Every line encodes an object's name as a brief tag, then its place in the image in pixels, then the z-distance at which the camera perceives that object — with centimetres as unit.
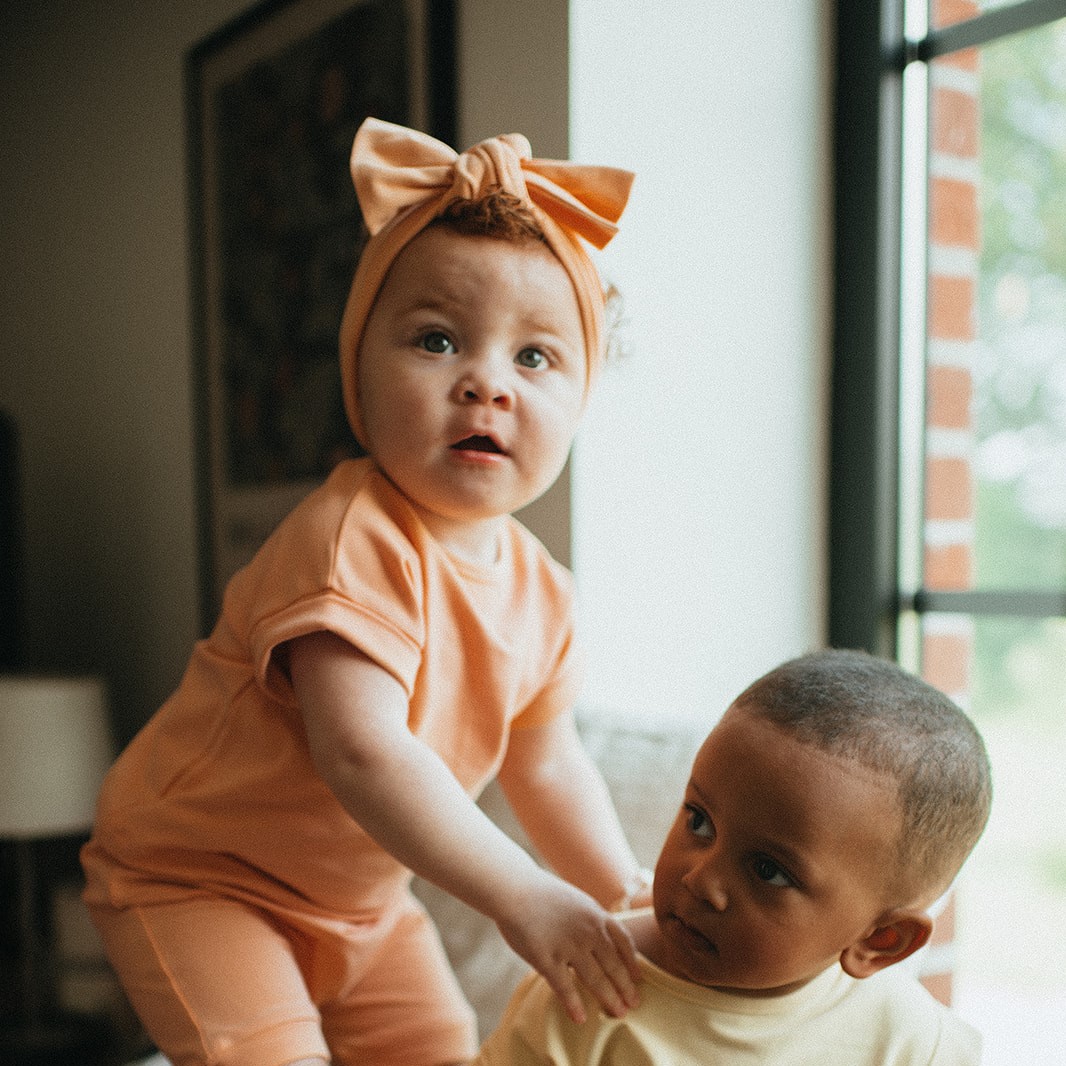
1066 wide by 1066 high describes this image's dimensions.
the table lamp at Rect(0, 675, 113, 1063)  205
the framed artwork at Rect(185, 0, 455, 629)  178
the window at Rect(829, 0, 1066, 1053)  148
